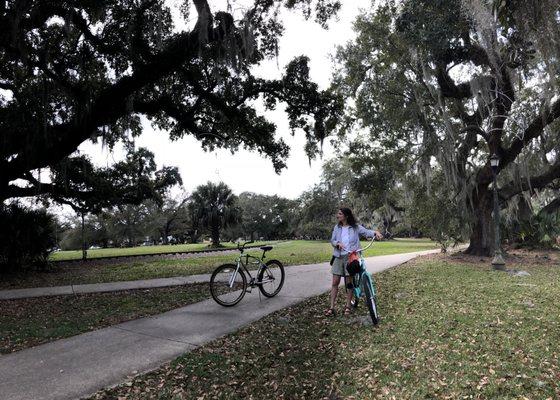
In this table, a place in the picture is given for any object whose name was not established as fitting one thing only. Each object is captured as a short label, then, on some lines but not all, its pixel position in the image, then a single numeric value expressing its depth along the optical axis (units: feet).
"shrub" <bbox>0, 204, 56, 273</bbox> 45.52
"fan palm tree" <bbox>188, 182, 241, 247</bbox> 133.28
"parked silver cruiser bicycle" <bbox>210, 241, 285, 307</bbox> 23.99
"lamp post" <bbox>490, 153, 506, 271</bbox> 43.09
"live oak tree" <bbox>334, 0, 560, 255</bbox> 38.65
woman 21.43
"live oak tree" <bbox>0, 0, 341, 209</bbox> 28.84
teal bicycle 20.08
